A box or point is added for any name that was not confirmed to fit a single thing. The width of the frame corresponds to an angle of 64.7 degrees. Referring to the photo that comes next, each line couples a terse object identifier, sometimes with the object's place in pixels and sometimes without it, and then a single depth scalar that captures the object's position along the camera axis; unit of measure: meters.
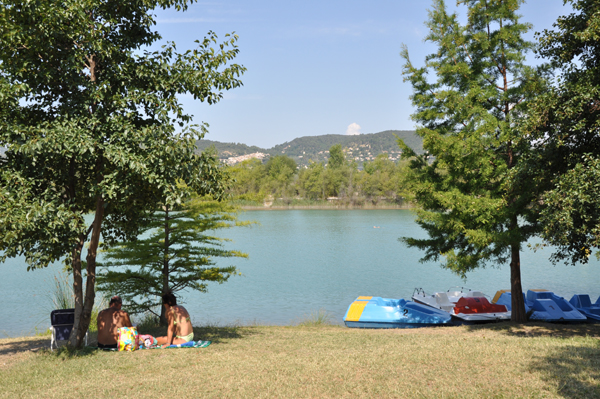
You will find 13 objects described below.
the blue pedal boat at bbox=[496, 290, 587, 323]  13.75
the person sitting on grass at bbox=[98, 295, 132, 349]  8.74
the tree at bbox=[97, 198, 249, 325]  12.82
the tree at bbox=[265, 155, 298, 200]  114.54
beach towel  8.75
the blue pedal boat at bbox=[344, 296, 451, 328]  14.45
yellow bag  8.52
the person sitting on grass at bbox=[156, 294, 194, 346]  8.88
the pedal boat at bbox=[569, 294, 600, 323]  14.45
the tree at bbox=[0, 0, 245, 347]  7.16
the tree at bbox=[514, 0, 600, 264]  7.89
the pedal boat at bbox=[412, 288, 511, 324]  14.38
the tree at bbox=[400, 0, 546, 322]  11.75
